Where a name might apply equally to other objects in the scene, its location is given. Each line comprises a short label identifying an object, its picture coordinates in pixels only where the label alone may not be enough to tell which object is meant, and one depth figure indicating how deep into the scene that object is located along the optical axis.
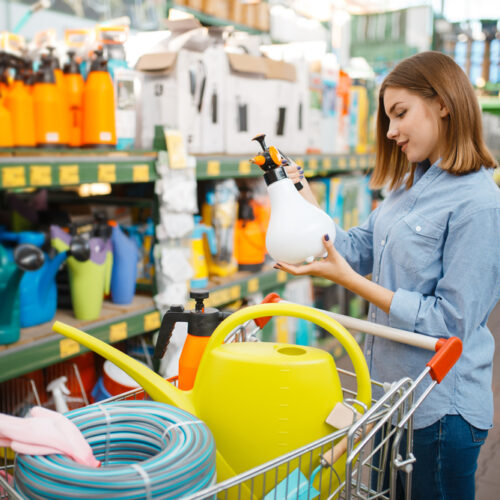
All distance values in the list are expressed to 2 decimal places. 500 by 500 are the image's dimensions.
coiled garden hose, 0.67
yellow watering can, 0.84
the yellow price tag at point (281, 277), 2.94
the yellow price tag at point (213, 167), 2.34
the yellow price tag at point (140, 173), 1.99
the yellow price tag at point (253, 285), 2.64
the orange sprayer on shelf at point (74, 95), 1.95
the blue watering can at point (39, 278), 1.79
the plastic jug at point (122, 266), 2.14
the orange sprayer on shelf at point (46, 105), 1.80
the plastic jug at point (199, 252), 2.41
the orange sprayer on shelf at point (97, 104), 1.94
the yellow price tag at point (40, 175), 1.62
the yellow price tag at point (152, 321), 2.14
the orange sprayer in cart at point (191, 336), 1.04
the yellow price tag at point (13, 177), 1.54
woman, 1.14
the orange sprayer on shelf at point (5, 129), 1.69
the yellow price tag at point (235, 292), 2.52
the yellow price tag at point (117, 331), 1.98
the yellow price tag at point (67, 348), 1.79
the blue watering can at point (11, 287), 1.54
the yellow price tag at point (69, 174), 1.70
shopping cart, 0.79
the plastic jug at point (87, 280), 1.95
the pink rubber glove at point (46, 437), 0.71
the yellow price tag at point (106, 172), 1.83
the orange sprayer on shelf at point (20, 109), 1.76
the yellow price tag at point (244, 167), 2.50
